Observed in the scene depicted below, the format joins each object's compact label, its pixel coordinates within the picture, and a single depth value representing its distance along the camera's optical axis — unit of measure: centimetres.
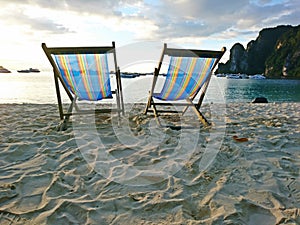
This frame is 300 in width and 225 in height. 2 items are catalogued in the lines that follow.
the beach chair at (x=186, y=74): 297
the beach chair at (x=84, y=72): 291
